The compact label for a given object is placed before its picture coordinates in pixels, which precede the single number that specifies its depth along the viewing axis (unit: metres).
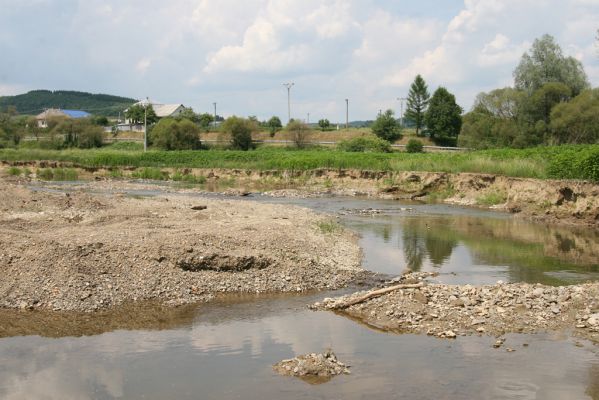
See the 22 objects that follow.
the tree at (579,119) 61.41
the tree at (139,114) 122.44
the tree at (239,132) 92.38
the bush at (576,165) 36.16
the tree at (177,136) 91.06
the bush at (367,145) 77.56
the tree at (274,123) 107.34
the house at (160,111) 125.51
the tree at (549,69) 72.00
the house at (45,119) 113.12
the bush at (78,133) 103.19
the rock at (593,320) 15.15
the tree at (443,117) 93.62
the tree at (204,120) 117.75
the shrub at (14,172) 66.61
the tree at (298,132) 93.44
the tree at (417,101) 100.25
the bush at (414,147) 78.66
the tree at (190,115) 118.10
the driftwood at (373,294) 16.86
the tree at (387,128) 92.94
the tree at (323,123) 111.56
